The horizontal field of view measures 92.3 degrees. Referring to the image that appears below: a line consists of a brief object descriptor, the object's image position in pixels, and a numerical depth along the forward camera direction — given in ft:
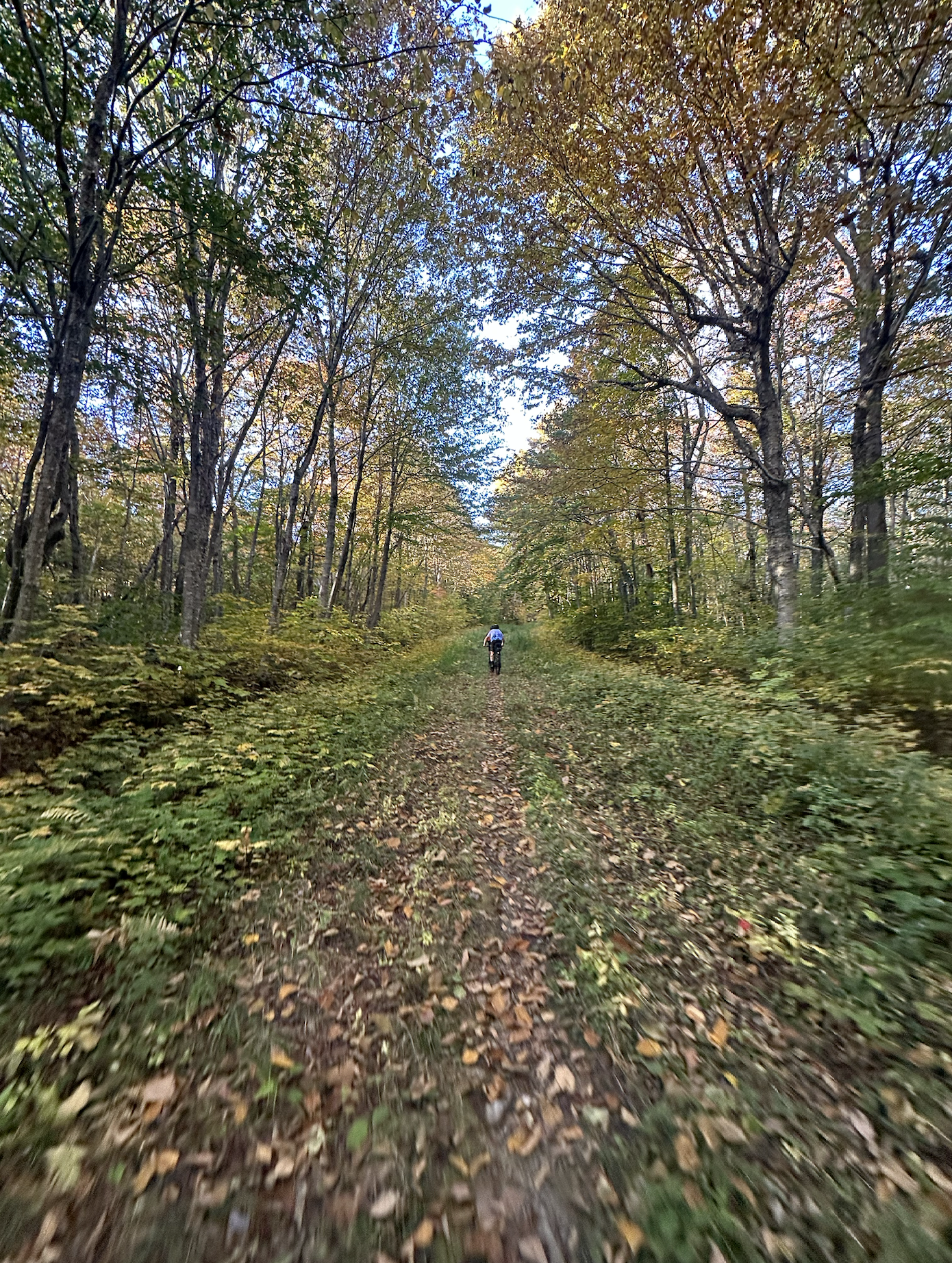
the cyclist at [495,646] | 49.70
